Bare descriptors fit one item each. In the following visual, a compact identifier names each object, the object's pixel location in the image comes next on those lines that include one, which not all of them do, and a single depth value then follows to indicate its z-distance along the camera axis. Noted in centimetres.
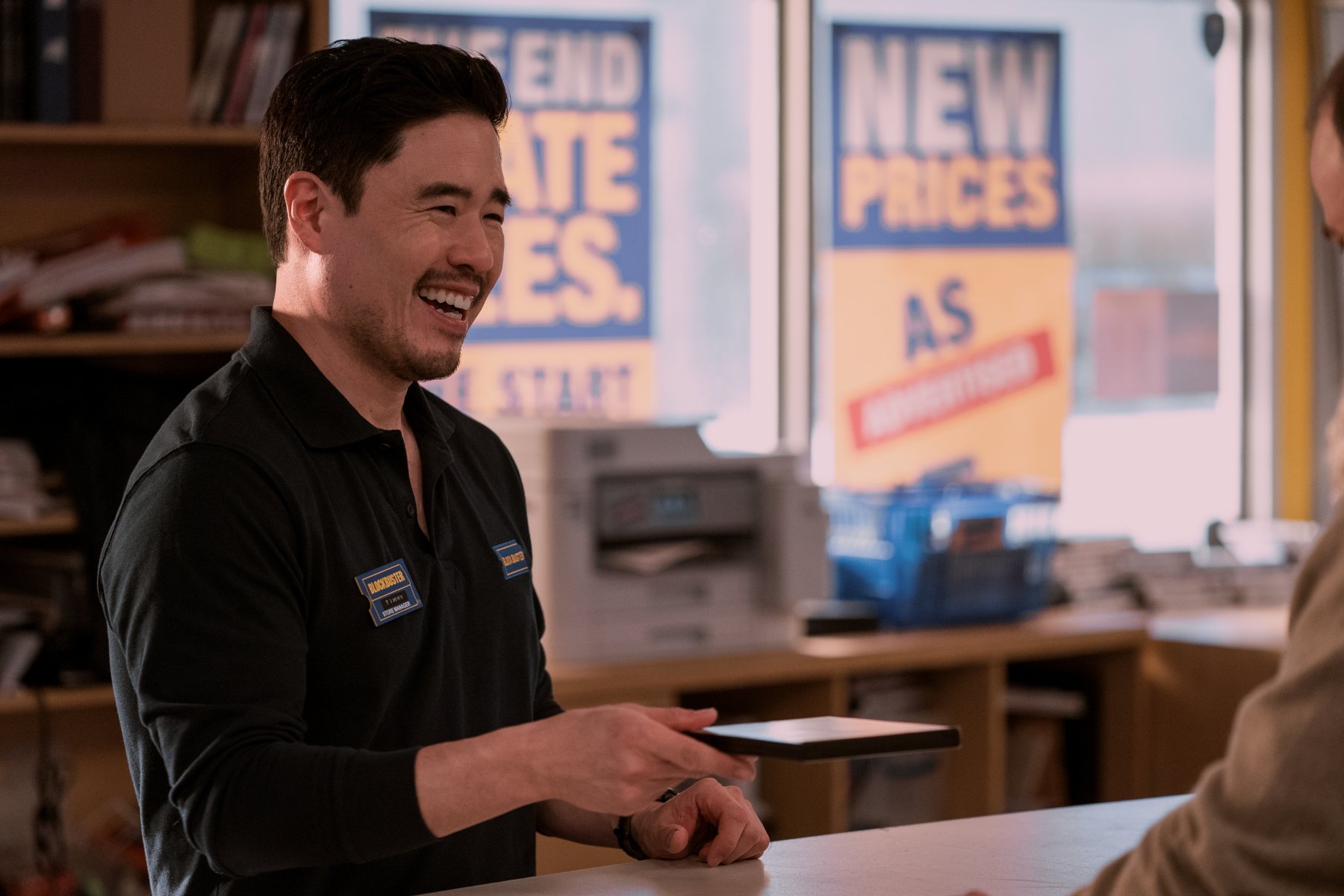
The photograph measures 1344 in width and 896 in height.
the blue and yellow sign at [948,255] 770
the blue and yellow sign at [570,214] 706
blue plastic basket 676
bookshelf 545
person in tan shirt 177
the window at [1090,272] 777
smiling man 250
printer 591
